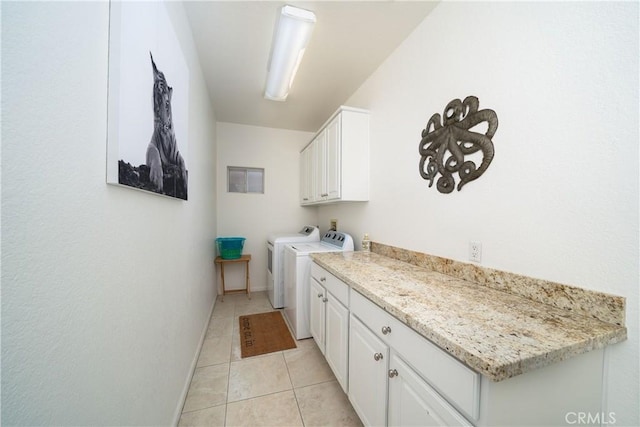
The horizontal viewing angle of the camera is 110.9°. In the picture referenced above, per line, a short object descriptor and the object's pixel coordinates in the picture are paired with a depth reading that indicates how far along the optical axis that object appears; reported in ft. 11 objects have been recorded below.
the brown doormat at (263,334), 6.64
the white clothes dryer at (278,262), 9.18
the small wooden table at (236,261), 9.80
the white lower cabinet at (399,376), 2.24
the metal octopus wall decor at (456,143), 3.86
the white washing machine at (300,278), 7.15
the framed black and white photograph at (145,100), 2.32
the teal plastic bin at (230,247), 9.90
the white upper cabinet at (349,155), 7.14
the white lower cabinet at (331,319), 4.52
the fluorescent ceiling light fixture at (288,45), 4.71
